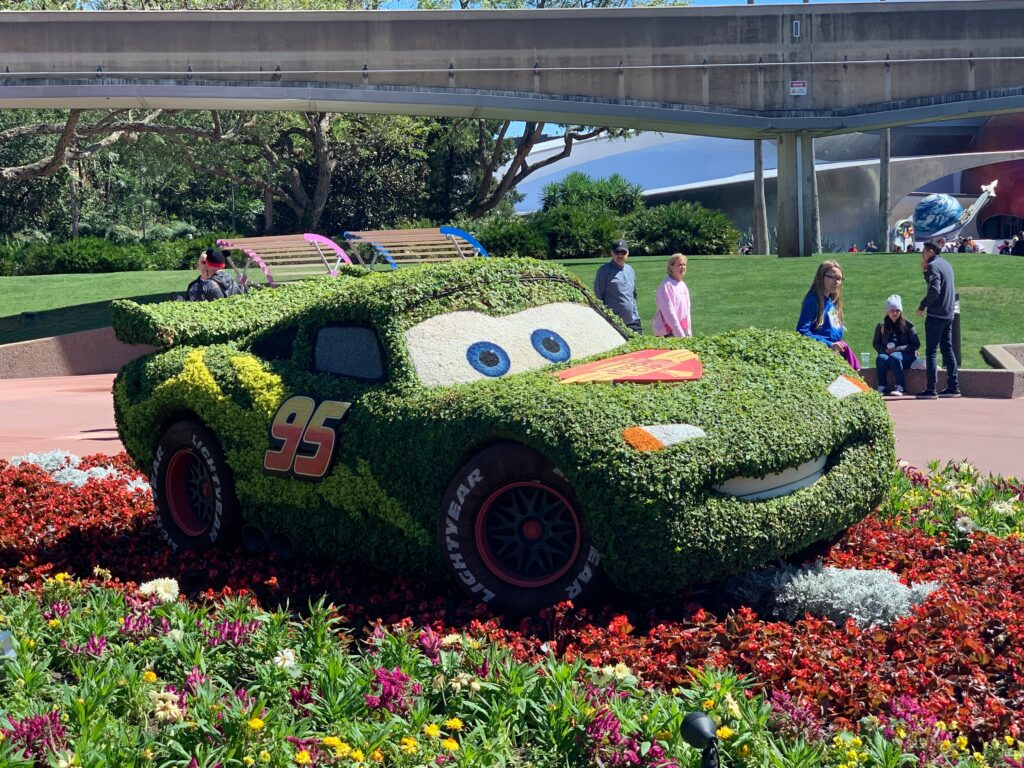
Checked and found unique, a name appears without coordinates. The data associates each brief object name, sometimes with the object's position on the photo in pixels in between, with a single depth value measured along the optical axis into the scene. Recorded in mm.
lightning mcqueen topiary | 5301
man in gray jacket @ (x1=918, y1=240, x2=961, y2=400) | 13898
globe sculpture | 62500
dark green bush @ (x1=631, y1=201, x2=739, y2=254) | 31391
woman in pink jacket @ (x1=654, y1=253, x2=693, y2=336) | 10453
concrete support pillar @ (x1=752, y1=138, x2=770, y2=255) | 37188
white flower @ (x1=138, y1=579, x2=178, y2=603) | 5551
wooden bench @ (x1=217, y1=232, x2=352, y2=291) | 20073
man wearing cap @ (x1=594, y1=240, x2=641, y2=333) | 11453
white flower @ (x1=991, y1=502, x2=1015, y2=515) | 7507
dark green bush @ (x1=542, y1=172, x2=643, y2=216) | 41594
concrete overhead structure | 24969
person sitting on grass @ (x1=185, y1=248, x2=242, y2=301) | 10133
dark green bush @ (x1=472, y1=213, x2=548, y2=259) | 29094
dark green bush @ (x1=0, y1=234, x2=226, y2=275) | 34031
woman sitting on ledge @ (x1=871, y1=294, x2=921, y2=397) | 14273
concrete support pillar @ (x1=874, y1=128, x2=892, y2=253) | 46362
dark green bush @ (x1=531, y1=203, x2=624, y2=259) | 30469
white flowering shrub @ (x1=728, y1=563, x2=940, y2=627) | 5539
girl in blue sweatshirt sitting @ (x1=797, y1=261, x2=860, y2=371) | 9453
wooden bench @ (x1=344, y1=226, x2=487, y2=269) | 21172
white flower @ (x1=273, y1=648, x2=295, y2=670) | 4621
